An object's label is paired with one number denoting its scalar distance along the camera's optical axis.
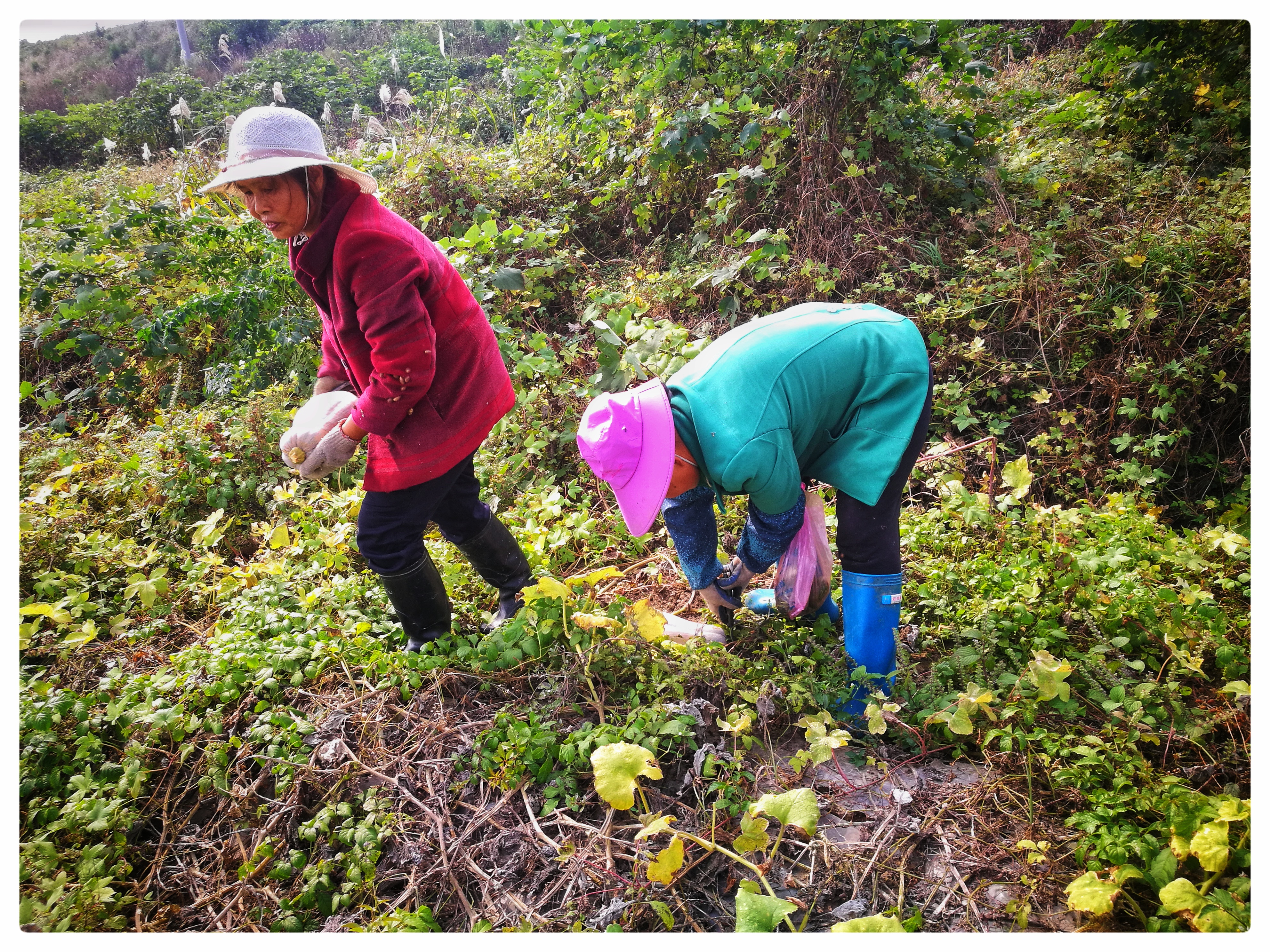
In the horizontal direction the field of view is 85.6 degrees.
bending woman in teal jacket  1.70
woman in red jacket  1.74
